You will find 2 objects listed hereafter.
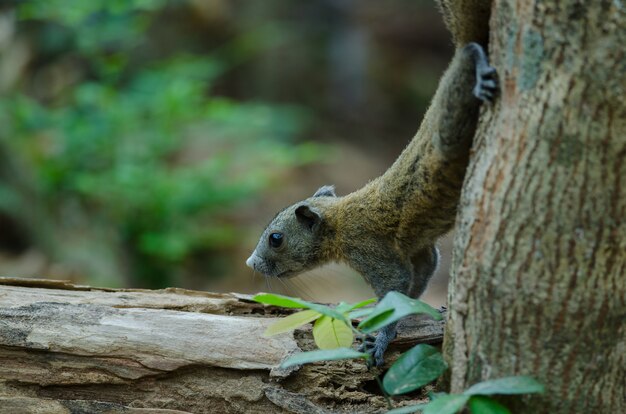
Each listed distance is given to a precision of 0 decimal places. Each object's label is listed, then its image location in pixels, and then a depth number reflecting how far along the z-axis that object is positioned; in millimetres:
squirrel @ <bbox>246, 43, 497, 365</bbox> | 7484
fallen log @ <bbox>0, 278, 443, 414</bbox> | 8047
